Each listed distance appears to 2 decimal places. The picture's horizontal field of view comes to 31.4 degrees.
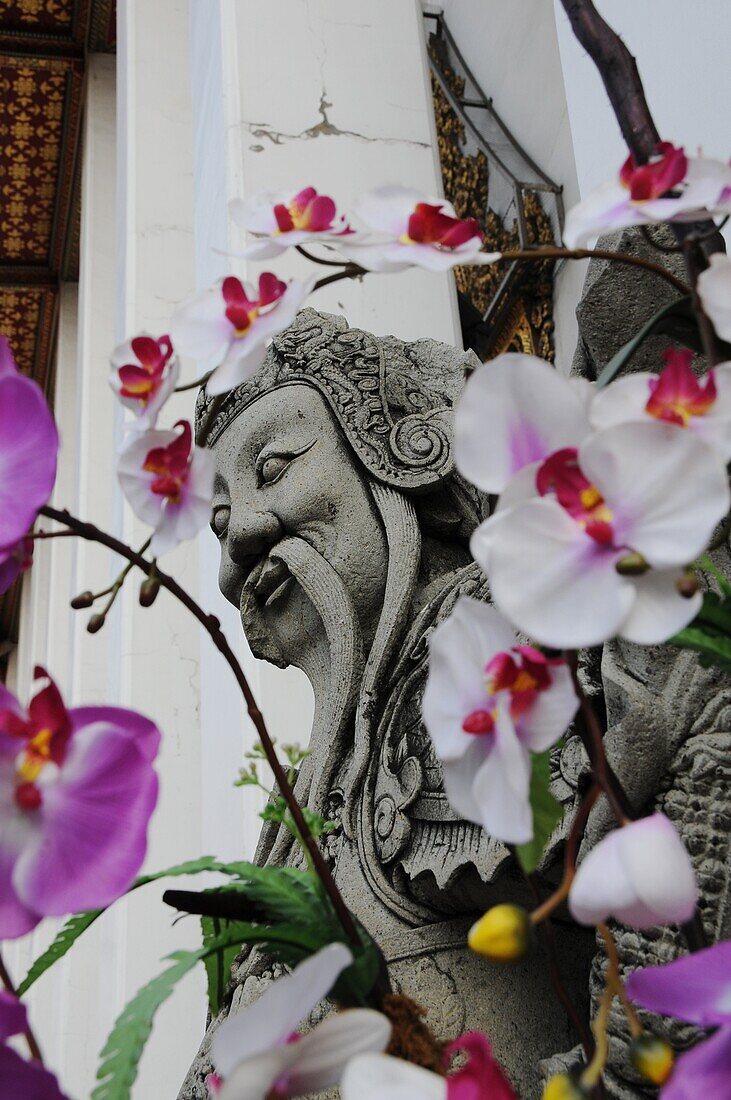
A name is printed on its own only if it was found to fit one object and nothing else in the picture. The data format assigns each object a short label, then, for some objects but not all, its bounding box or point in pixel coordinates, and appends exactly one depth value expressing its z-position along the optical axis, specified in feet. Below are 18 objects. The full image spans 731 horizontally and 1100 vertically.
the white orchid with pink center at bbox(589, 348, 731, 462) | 1.00
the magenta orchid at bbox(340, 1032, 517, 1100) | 0.78
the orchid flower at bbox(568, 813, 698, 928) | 0.83
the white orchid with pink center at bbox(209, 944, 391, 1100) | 0.85
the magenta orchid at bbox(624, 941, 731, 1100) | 0.84
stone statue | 2.03
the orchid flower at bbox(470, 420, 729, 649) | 0.86
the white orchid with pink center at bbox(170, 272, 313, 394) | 1.30
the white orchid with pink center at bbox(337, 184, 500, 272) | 1.27
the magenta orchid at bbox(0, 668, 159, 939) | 0.91
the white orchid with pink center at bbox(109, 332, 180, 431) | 1.35
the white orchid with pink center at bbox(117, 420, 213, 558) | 1.31
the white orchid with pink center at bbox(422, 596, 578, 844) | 0.92
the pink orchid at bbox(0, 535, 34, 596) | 1.03
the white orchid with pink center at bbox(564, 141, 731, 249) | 1.21
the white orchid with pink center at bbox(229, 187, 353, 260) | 1.36
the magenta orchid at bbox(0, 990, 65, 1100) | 0.88
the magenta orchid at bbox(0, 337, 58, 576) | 0.99
